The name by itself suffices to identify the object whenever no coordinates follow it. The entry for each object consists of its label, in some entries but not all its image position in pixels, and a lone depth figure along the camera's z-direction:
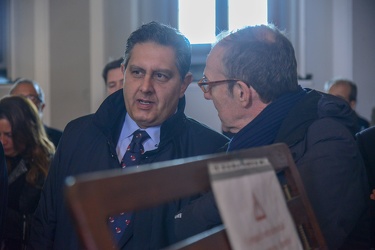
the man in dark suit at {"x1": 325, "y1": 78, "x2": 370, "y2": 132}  5.49
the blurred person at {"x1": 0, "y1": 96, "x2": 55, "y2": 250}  3.43
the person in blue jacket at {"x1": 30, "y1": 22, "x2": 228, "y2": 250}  2.46
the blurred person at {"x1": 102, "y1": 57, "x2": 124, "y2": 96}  4.55
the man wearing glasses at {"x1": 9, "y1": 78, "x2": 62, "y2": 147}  5.30
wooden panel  1.06
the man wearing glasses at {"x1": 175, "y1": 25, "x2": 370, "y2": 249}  1.89
